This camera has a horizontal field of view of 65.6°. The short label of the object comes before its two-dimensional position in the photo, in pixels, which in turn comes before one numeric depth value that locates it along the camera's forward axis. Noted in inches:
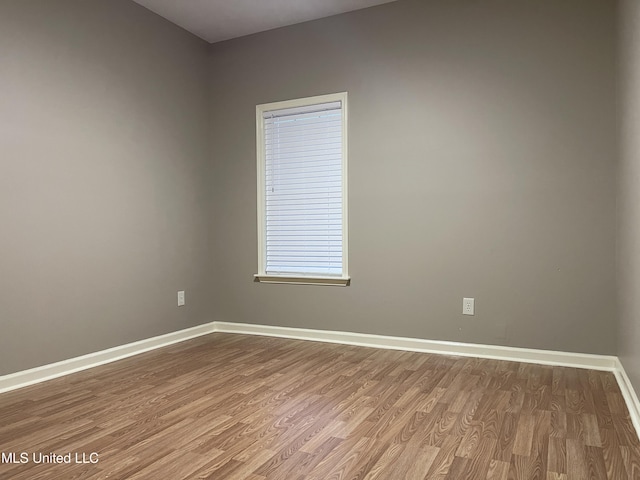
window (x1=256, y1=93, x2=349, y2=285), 163.8
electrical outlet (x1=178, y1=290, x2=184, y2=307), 169.3
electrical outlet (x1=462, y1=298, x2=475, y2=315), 144.5
